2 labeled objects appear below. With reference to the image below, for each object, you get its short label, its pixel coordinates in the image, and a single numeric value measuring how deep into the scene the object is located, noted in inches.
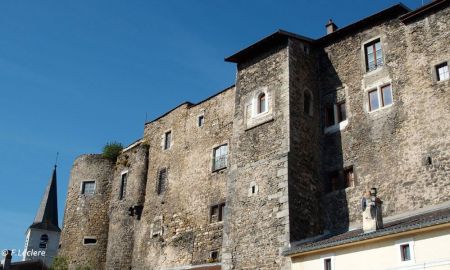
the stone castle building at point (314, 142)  771.4
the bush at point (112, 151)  1330.0
